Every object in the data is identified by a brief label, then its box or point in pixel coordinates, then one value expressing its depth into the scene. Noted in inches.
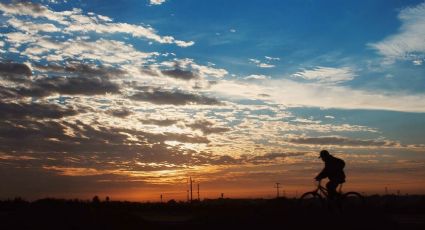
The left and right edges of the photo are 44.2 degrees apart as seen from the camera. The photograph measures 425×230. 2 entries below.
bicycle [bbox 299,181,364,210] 794.2
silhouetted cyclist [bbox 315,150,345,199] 784.9
